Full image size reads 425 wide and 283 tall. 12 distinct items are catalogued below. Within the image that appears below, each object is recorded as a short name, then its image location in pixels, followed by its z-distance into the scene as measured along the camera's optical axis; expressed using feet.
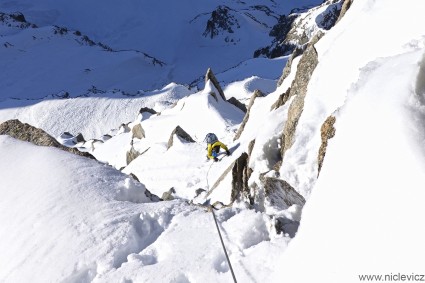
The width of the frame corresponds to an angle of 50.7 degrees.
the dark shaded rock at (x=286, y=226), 18.88
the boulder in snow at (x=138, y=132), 80.84
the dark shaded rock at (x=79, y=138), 114.86
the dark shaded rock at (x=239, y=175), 31.48
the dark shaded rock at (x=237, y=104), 84.69
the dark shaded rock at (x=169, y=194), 44.79
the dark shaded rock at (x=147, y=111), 97.85
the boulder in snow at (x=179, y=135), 62.69
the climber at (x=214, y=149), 50.62
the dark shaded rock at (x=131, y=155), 72.84
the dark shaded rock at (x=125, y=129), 97.76
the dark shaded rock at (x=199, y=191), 44.42
